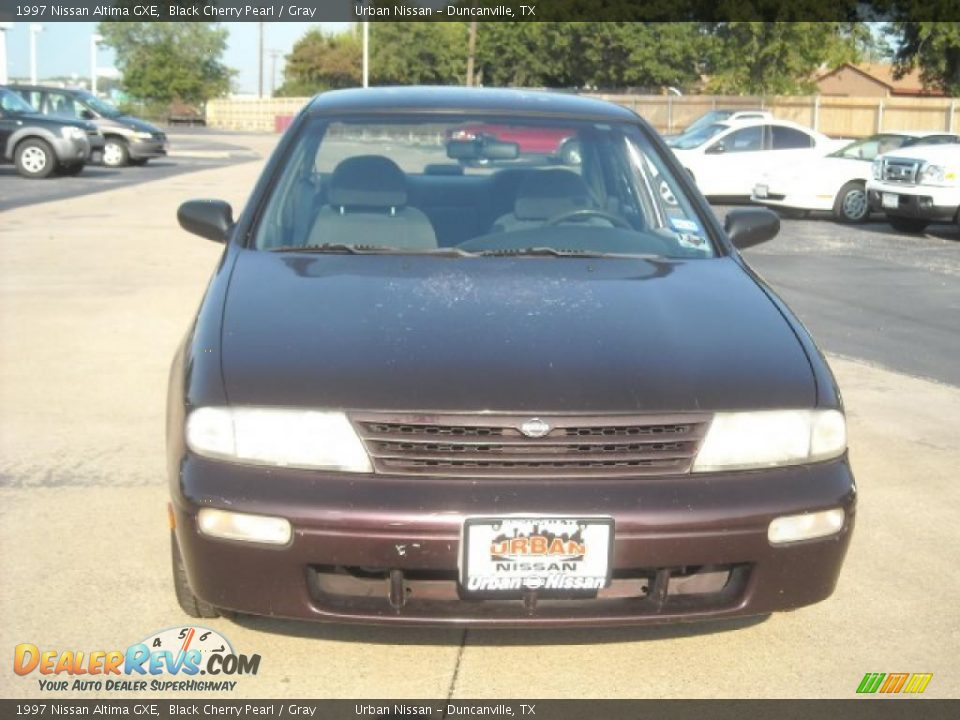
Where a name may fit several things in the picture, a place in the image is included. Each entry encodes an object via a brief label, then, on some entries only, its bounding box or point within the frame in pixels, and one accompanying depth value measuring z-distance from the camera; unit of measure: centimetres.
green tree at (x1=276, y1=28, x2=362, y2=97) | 8969
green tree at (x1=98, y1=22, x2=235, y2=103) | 7806
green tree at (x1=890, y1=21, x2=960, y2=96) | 4412
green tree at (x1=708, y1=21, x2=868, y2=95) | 4788
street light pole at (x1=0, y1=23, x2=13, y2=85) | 3619
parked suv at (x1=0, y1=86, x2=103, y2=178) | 2198
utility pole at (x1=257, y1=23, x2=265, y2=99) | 8438
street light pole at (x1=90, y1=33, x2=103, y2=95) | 7056
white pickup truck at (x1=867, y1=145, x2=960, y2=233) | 1525
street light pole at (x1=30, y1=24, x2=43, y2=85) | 6162
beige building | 7994
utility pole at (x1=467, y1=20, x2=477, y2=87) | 5490
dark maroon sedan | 291
